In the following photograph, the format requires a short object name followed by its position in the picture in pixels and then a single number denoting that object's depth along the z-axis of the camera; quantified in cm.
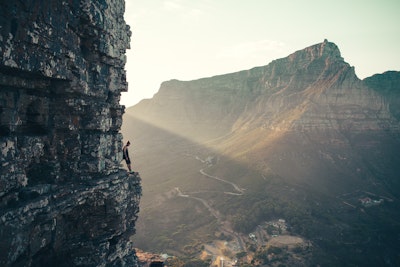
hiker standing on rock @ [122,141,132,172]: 1868
